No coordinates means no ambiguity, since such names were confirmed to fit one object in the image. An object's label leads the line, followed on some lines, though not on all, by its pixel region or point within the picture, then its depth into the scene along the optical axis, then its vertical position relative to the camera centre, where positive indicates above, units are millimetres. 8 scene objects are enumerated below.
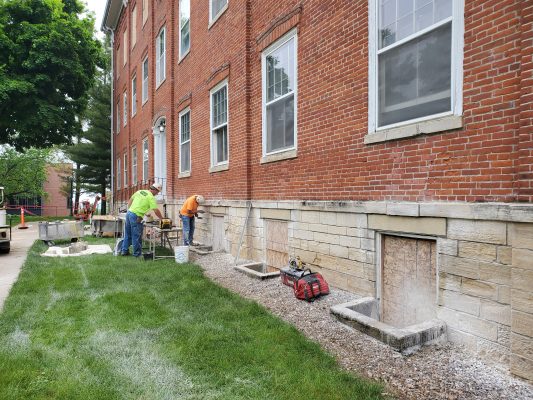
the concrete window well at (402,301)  3969 -1314
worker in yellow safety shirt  10117 -451
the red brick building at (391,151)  3590 +581
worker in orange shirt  10430 -526
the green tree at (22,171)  35719 +2335
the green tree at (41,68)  19562 +6728
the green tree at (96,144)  30453 +4121
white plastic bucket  9172 -1377
